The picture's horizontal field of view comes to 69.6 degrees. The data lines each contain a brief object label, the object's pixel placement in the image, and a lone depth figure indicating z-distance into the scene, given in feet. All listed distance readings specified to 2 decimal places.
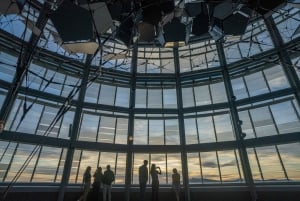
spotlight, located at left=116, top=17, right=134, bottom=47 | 21.01
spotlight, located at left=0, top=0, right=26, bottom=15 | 15.85
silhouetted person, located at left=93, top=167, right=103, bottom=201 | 28.25
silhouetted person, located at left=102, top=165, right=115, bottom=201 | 29.35
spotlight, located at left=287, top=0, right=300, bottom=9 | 17.80
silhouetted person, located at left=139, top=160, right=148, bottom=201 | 29.81
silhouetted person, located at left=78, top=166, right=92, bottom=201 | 29.34
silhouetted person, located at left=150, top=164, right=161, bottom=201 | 29.53
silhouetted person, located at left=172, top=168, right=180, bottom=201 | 33.24
